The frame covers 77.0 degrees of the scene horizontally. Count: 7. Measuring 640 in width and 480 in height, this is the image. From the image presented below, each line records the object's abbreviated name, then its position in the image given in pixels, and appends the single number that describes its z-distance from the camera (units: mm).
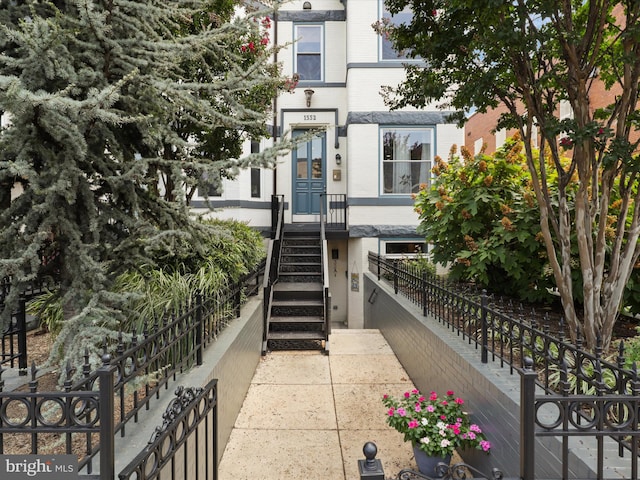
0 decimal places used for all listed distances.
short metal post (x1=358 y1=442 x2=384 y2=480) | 1662
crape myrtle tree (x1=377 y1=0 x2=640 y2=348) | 3559
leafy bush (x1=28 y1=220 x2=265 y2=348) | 3650
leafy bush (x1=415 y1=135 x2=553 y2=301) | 5348
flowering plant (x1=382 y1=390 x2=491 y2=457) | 3396
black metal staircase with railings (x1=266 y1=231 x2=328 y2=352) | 7195
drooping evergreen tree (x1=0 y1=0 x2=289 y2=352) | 2879
